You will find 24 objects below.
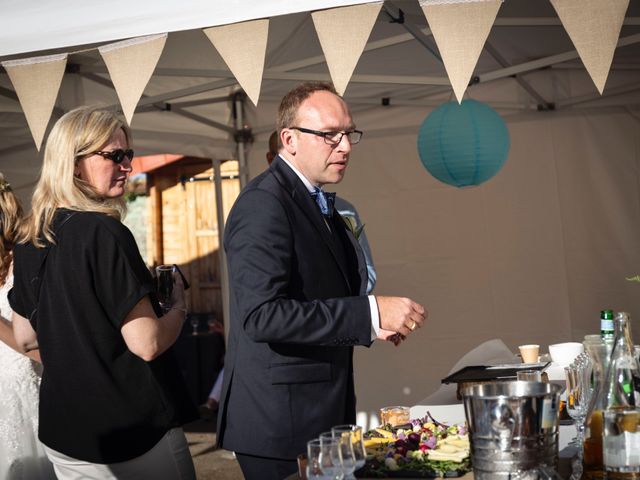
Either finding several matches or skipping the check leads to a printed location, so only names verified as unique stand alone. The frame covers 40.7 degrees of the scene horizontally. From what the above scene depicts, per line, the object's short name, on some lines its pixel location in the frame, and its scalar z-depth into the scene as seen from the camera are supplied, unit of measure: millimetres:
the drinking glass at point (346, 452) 1275
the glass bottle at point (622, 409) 1276
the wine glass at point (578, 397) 1707
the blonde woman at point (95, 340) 1906
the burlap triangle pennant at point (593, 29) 2322
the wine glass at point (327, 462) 1269
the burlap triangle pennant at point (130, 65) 2658
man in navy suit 1772
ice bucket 1257
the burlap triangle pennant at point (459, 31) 2416
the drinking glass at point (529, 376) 1932
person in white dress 2754
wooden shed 9117
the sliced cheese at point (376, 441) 1779
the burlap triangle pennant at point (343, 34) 2422
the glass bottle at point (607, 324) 1593
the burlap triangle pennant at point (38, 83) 2857
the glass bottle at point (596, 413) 1387
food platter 1567
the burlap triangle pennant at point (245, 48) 2547
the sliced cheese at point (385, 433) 1867
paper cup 2785
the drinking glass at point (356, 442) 1305
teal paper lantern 3902
